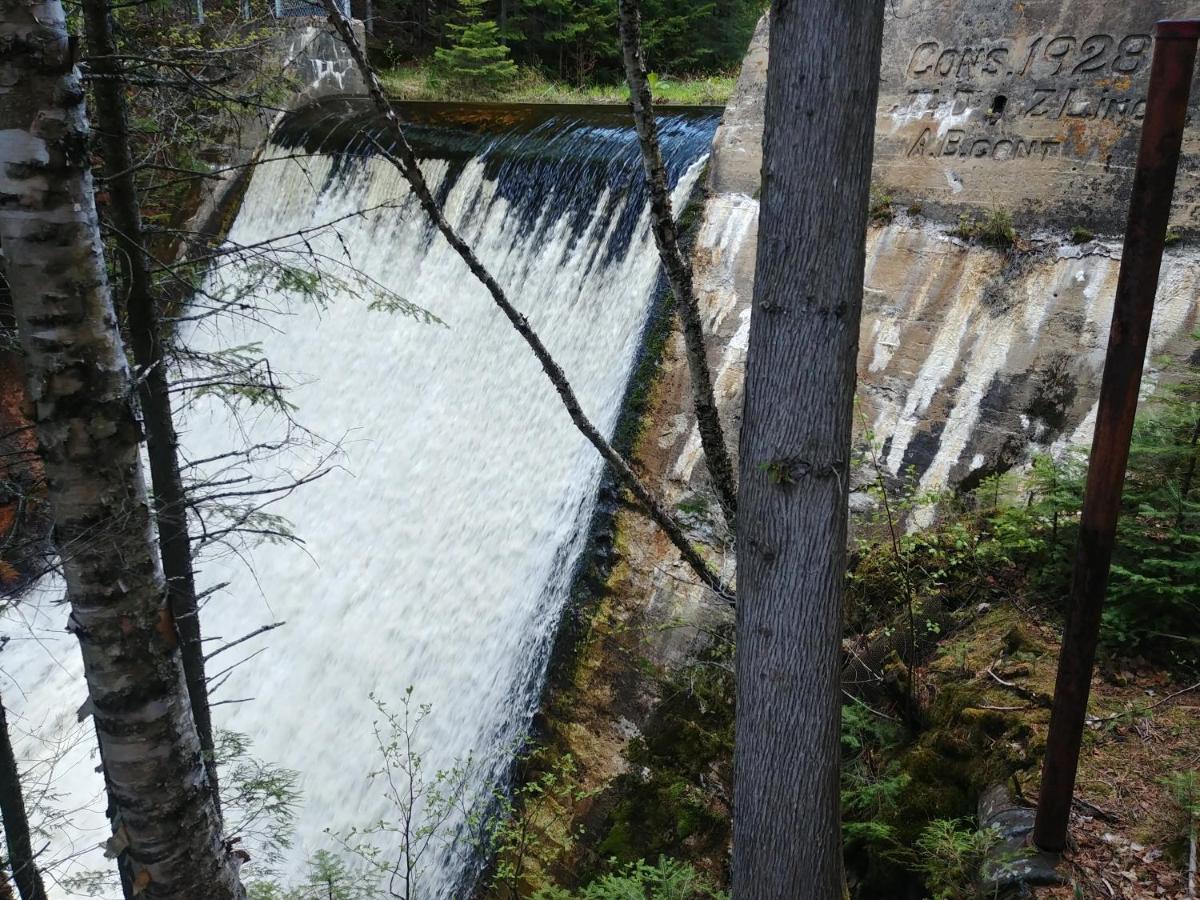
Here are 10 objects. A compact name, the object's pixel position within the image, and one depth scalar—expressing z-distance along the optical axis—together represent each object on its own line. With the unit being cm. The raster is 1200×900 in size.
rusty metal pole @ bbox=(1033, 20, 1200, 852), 218
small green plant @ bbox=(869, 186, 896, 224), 574
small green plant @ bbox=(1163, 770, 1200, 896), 261
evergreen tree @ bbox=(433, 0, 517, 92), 1459
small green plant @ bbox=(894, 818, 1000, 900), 286
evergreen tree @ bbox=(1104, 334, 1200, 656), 343
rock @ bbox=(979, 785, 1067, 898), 268
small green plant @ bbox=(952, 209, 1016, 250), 517
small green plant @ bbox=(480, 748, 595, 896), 475
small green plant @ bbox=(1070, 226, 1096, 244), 486
